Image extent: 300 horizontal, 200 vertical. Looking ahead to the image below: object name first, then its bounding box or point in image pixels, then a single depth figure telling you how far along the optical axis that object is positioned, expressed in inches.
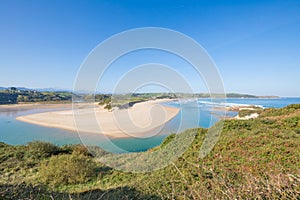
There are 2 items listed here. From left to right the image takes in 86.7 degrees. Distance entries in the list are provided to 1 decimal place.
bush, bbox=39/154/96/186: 224.3
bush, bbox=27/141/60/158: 353.7
